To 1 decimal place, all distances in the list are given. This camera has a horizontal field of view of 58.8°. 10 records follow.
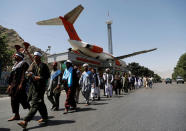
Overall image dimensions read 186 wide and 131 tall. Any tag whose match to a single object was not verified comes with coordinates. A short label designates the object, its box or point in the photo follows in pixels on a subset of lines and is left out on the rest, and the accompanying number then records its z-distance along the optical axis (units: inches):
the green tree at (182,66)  2645.2
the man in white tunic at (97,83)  352.2
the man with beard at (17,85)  164.6
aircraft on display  825.9
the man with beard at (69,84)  207.0
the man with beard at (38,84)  142.1
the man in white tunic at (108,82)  389.1
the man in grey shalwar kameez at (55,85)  218.6
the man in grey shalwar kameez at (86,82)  261.7
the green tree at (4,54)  861.2
